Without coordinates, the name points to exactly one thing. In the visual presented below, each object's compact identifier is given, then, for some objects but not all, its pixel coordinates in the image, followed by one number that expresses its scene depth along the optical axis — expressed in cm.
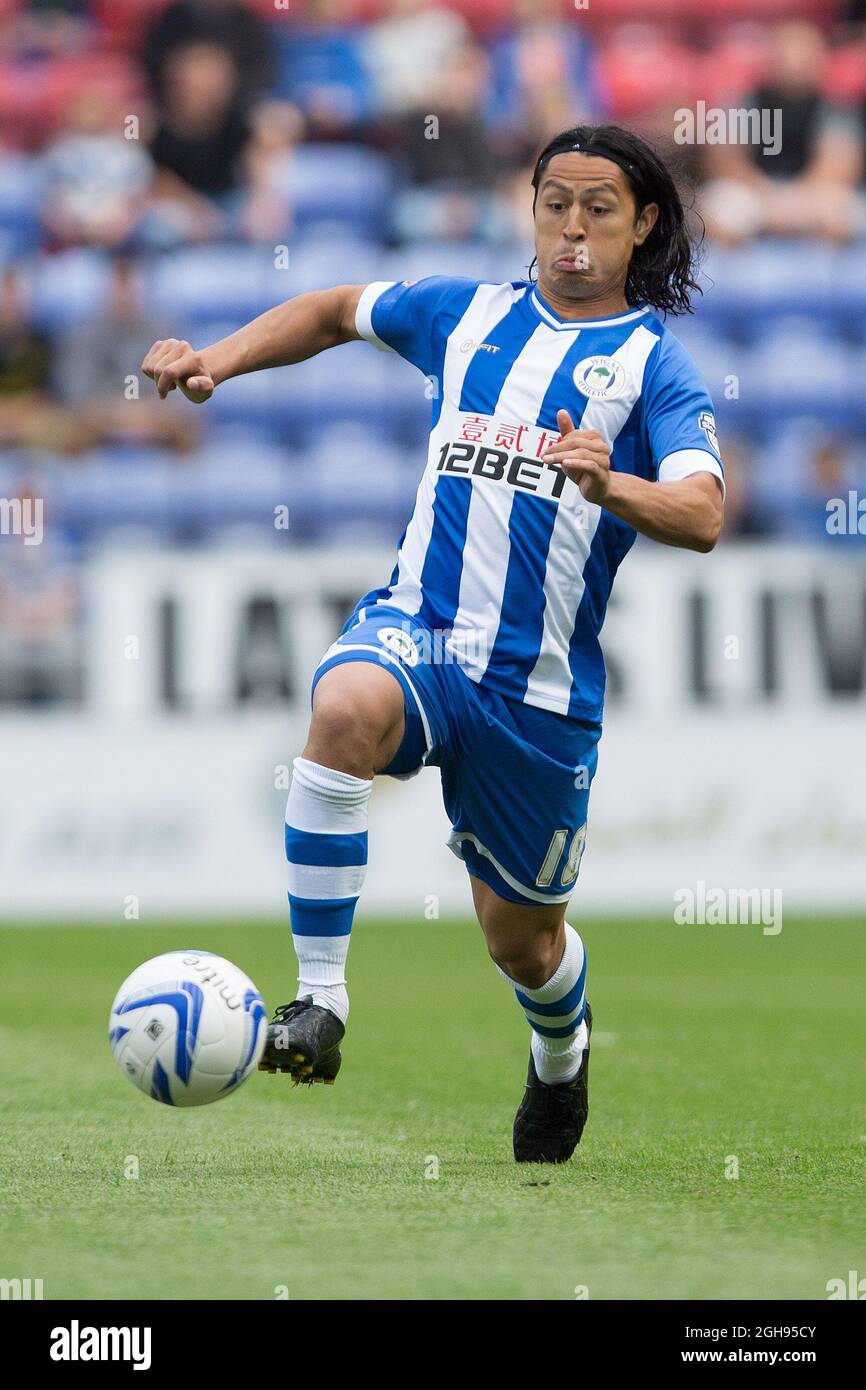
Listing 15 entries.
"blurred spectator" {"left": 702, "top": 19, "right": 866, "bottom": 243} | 1647
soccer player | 443
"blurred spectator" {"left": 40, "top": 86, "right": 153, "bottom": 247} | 1592
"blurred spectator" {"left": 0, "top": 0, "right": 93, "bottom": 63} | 1714
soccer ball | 413
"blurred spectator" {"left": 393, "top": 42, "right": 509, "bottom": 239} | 1616
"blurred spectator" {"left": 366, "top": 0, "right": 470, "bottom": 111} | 1672
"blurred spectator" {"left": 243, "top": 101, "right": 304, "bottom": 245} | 1630
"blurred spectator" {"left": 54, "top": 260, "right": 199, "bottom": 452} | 1488
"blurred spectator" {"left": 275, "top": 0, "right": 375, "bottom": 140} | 1684
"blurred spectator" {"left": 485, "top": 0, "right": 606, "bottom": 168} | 1655
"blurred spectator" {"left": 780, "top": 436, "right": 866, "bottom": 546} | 1480
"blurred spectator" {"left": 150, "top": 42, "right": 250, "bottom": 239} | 1633
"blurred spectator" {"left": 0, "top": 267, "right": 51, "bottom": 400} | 1501
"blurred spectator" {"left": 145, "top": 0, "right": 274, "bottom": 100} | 1655
